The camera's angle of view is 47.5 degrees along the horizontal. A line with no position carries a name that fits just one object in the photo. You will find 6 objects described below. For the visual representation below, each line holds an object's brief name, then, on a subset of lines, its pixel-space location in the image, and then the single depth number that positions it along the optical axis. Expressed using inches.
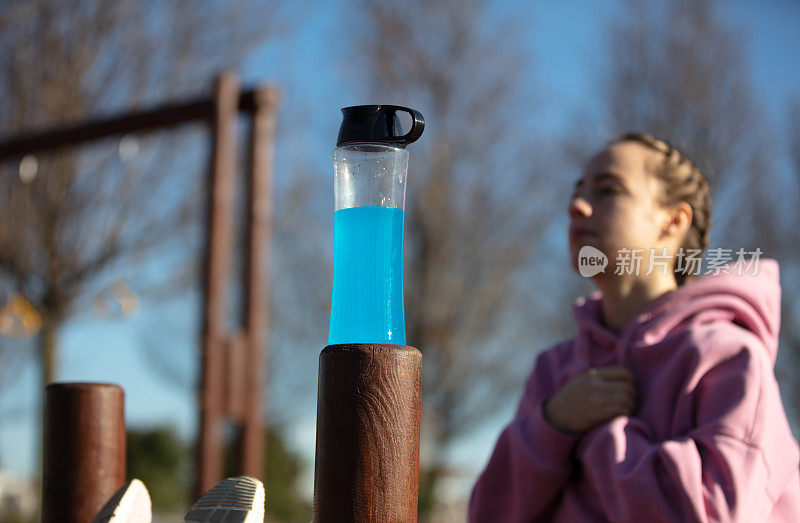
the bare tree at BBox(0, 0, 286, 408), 269.9
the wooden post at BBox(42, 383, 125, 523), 59.3
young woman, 64.1
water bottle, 53.2
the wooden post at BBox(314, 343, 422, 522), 46.1
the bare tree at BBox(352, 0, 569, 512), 388.8
